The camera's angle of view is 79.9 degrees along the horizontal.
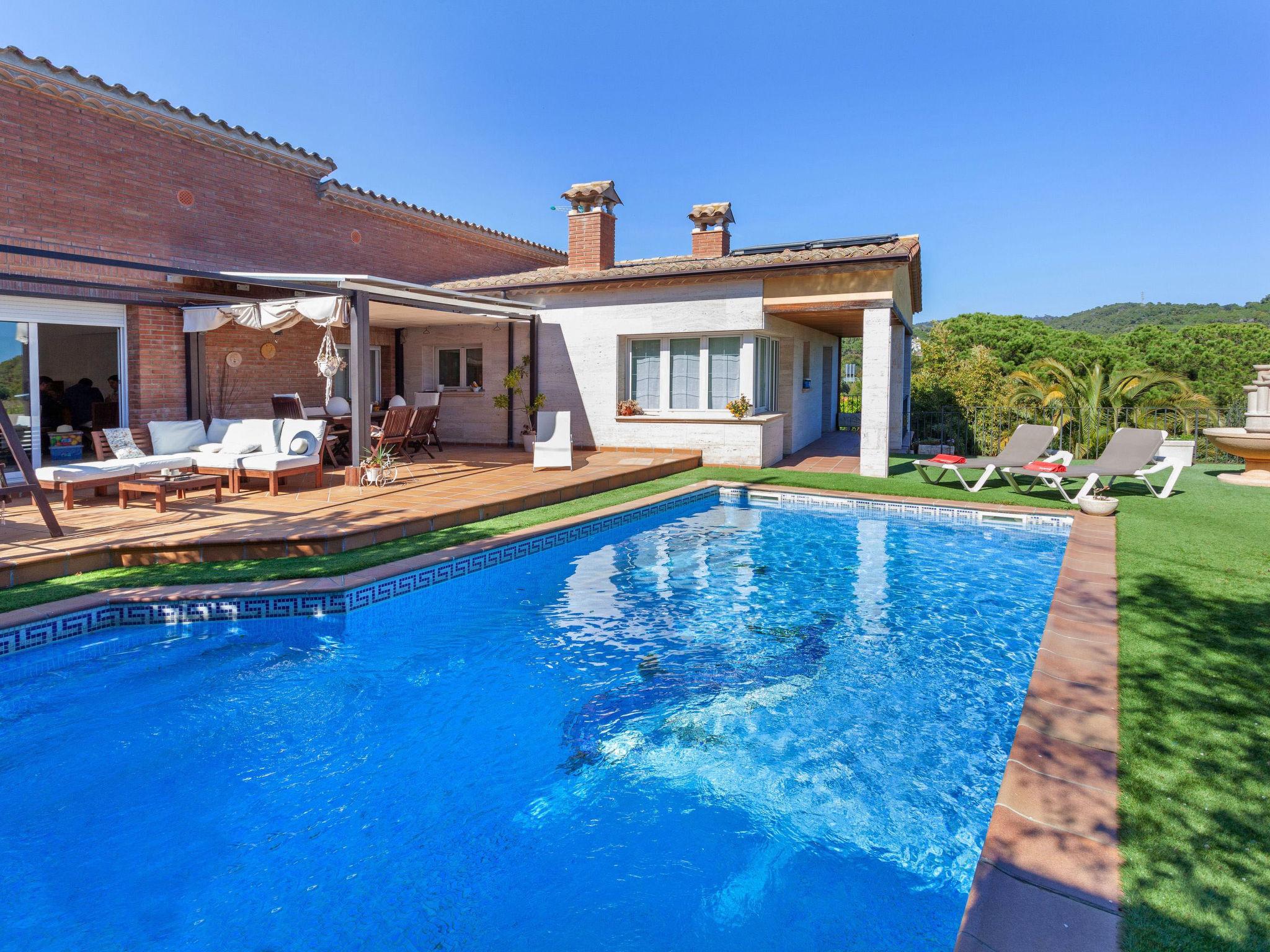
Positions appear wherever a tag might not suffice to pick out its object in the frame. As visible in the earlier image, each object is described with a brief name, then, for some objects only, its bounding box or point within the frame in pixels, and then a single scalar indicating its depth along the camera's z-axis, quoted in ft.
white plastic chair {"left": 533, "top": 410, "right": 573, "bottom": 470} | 46.75
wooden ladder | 25.38
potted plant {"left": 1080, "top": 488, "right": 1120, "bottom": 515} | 34.91
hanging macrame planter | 39.06
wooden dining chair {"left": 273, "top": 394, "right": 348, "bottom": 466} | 48.34
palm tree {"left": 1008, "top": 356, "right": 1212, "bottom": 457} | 57.98
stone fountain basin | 45.39
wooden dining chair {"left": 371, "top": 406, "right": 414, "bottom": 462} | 45.52
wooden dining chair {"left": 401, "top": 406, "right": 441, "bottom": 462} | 49.60
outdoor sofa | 35.55
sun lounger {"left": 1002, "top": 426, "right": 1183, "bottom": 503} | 39.68
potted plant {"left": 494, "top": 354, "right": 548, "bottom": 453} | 56.29
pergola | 38.34
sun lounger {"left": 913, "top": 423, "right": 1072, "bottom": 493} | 43.47
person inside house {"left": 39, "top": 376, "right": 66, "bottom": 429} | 42.78
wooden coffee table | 31.04
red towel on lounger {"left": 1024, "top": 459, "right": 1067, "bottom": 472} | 40.73
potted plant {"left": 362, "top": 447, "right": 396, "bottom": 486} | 38.58
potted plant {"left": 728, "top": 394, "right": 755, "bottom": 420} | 51.37
